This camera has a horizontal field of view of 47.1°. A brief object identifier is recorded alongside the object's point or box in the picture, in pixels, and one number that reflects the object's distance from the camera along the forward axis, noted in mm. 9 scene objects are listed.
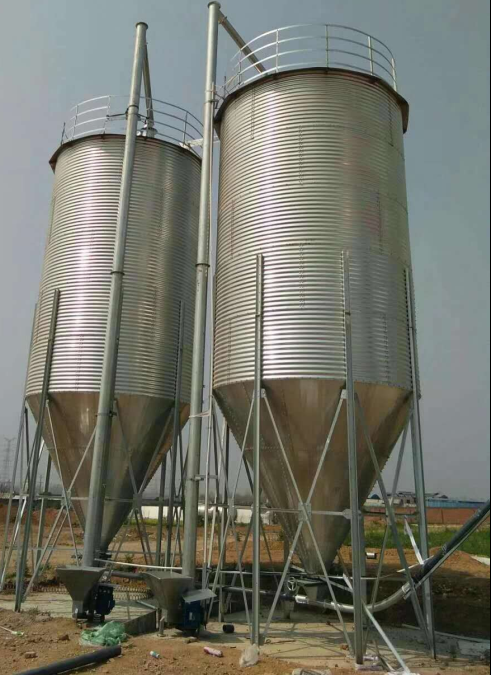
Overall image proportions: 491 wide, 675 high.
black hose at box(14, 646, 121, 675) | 7539
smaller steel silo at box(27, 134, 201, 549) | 13836
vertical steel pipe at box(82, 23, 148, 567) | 12195
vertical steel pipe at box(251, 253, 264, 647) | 9773
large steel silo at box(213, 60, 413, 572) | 10430
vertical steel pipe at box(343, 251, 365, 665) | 9039
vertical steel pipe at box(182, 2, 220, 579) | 11188
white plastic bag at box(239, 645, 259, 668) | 8594
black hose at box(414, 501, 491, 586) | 7363
